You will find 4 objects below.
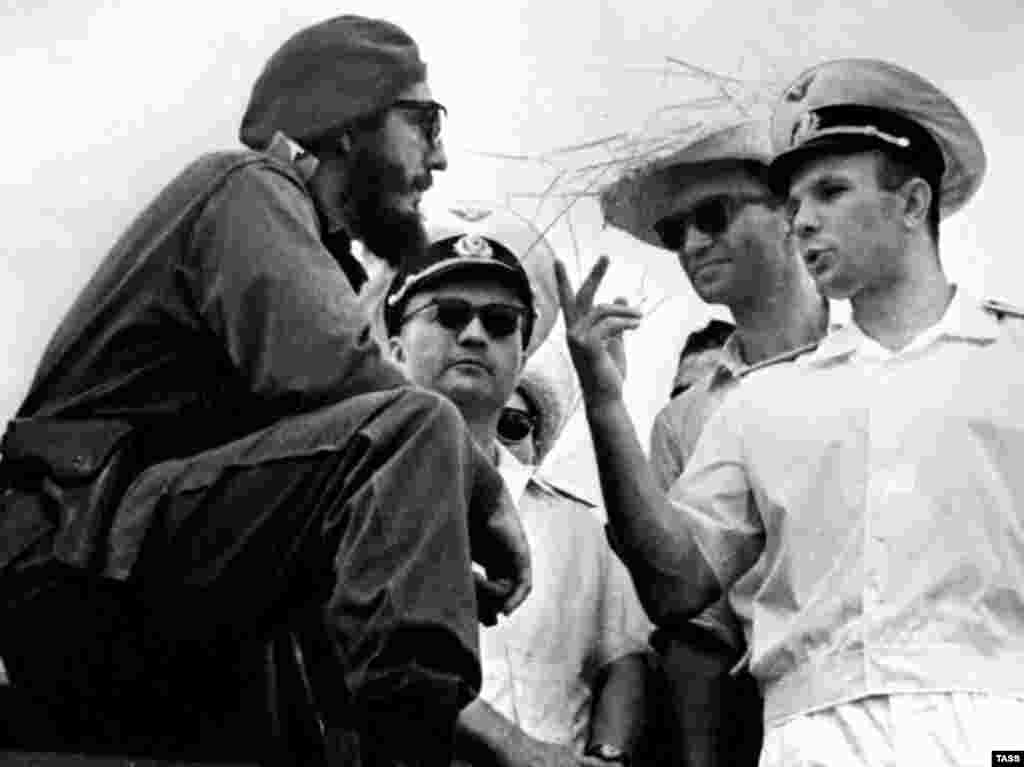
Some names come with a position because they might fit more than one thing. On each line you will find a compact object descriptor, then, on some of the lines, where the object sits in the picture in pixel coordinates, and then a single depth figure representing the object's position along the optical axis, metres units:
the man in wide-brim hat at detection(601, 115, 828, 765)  7.24
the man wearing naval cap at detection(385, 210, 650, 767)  6.38
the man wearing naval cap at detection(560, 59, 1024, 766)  5.90
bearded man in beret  5.09
